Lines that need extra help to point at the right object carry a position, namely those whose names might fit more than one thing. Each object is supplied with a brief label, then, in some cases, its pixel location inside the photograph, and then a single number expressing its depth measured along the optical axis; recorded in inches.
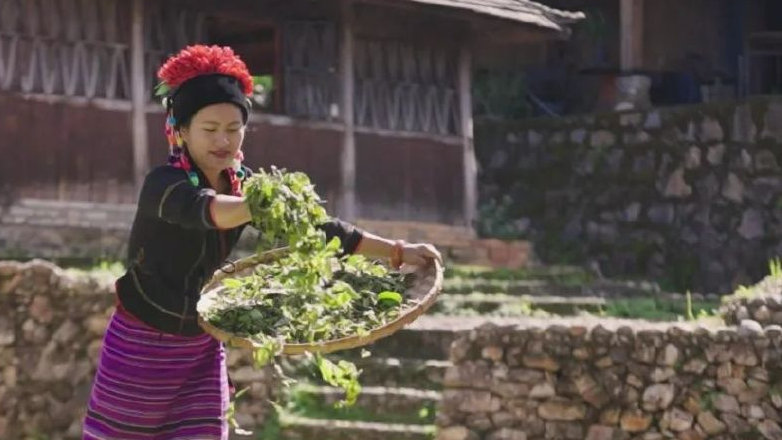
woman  239.1
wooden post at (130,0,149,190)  594.9
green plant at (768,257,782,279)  491.2
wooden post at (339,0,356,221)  664.4
